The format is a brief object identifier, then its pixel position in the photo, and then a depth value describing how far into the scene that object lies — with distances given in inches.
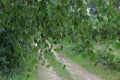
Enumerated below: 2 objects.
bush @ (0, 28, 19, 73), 172.5
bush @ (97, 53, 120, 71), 311.4
